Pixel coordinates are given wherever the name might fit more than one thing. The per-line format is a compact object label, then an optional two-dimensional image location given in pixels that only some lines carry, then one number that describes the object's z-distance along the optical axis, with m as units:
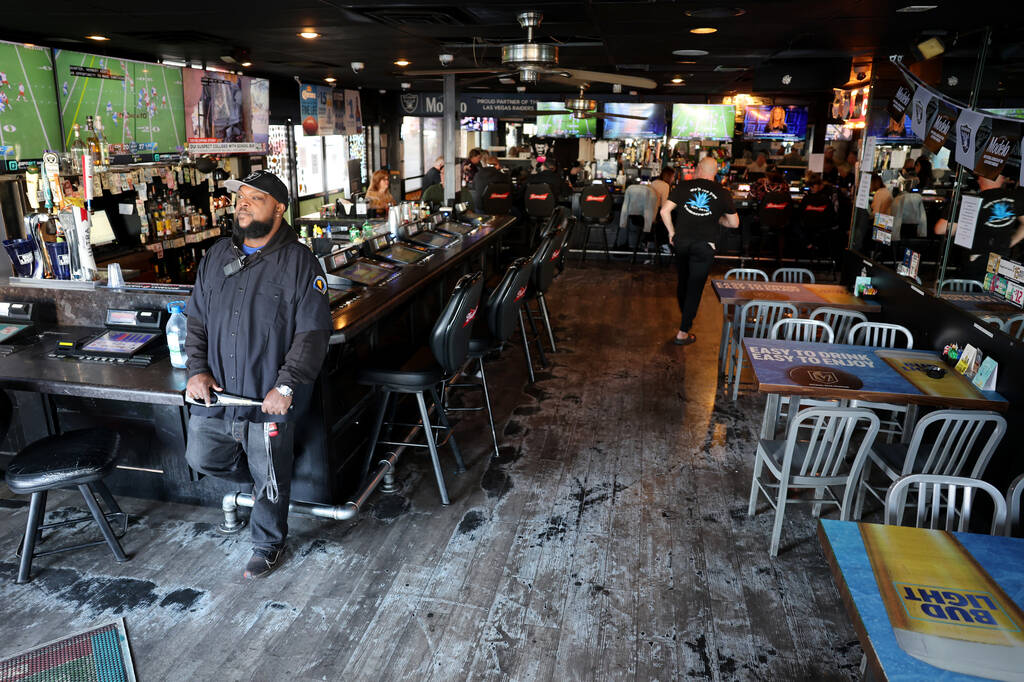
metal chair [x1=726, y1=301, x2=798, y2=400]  4.77
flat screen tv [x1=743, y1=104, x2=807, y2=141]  12.62
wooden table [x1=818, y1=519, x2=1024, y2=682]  1.66
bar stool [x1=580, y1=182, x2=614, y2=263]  10.19
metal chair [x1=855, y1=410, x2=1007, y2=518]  2.85
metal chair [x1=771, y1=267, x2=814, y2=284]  5.60
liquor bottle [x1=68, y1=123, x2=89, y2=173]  6.16
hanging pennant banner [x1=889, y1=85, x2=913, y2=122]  4.89
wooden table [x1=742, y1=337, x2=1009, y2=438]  3.24
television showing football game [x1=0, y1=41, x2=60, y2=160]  5.58
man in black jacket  2.83
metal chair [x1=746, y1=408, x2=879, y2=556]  2.89
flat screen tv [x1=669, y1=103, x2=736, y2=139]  12.73
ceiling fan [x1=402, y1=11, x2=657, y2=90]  4.36
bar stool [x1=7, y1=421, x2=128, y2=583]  2.86
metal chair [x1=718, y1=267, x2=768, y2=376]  5.38
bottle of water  3.14
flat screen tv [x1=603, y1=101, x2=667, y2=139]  13.41
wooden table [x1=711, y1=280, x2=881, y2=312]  4.88
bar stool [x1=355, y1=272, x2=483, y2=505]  3.47
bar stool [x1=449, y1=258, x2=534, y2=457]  4.19
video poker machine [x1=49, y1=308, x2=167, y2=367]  3.24
